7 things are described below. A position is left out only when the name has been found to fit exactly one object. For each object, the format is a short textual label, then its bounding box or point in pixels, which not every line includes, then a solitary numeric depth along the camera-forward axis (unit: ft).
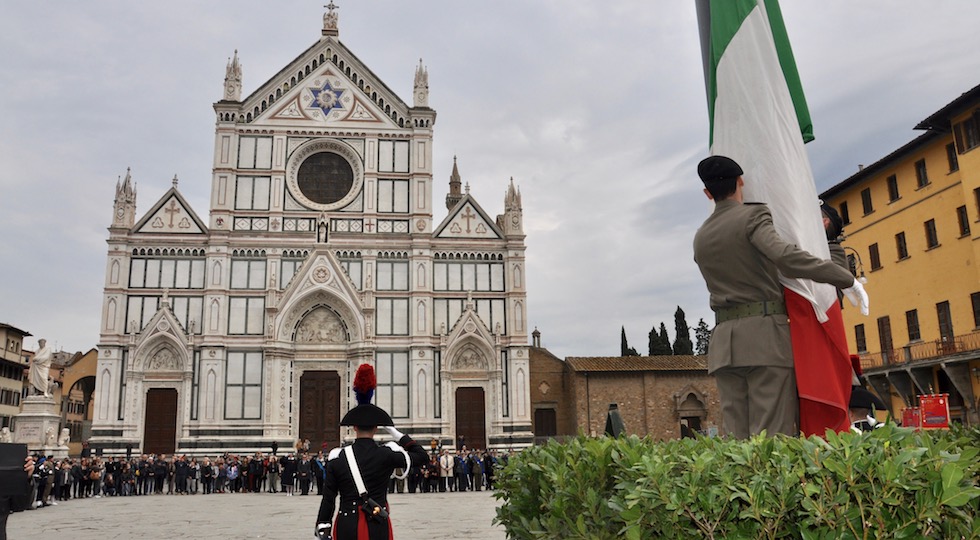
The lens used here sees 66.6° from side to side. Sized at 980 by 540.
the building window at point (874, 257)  105.24
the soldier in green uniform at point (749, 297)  14.55
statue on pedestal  88.94
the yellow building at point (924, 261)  85.92
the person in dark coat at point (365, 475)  18.39
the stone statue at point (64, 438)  93.04
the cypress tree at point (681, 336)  173.68
